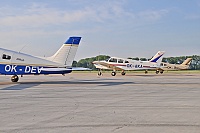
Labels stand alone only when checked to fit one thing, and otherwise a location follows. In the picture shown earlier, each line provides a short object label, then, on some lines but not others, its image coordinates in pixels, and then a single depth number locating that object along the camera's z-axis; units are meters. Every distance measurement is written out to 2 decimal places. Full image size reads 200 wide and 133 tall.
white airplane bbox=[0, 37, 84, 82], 22.78
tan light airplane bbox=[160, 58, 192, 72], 56.38
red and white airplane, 48.38
